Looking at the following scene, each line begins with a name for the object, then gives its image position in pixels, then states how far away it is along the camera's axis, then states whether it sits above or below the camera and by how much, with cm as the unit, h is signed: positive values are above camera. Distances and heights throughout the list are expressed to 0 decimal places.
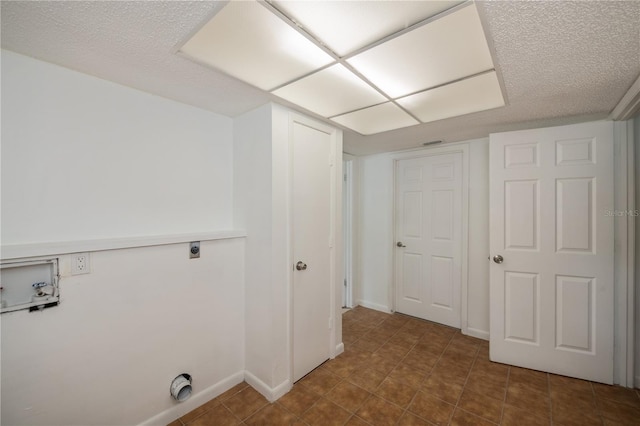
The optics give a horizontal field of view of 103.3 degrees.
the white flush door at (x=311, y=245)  206 -30
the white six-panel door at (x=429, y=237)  304 -35
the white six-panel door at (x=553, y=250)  206 -36
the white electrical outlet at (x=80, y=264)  139 -29
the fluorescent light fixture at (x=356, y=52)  103 +81
